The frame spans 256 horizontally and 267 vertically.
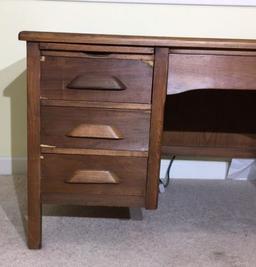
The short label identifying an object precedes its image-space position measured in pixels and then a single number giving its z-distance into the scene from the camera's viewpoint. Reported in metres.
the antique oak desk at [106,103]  1.04
